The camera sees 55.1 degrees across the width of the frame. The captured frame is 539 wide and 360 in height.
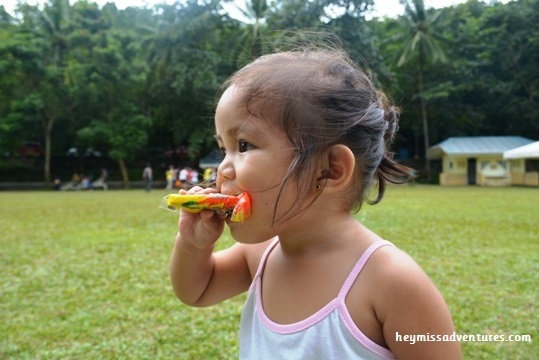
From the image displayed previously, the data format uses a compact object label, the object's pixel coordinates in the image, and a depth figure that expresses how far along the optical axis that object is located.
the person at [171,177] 24.30
